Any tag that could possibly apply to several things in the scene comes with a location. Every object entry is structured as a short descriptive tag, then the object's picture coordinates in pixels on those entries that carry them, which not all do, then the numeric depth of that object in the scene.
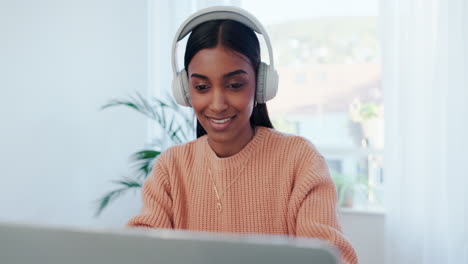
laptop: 0.45
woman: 1.09
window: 3.08
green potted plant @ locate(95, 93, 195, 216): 2.54
